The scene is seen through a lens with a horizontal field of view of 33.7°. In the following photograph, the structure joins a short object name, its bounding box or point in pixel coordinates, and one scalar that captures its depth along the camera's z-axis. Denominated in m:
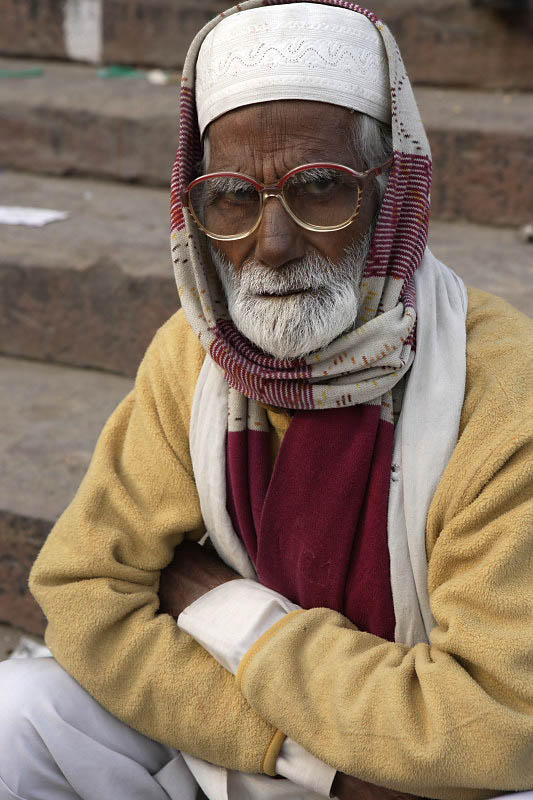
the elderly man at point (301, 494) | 1.59
